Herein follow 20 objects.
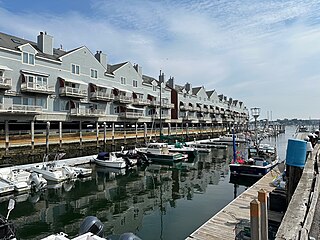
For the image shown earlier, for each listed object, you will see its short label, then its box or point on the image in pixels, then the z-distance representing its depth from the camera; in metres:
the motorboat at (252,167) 18.81
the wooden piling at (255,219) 3.93
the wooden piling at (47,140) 25.05
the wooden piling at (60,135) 27.55
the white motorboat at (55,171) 18.19
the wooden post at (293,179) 7.13
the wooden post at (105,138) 31.78
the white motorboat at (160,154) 28.14
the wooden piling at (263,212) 4.26
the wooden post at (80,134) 30.02
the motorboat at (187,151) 31.11
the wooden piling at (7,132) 23.32
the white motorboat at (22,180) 15.58
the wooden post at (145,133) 40.49
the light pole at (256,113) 26.30
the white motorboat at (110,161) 23.48
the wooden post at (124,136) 35.78
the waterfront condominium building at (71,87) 26.38
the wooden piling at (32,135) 25.01
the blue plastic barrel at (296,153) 7.37
